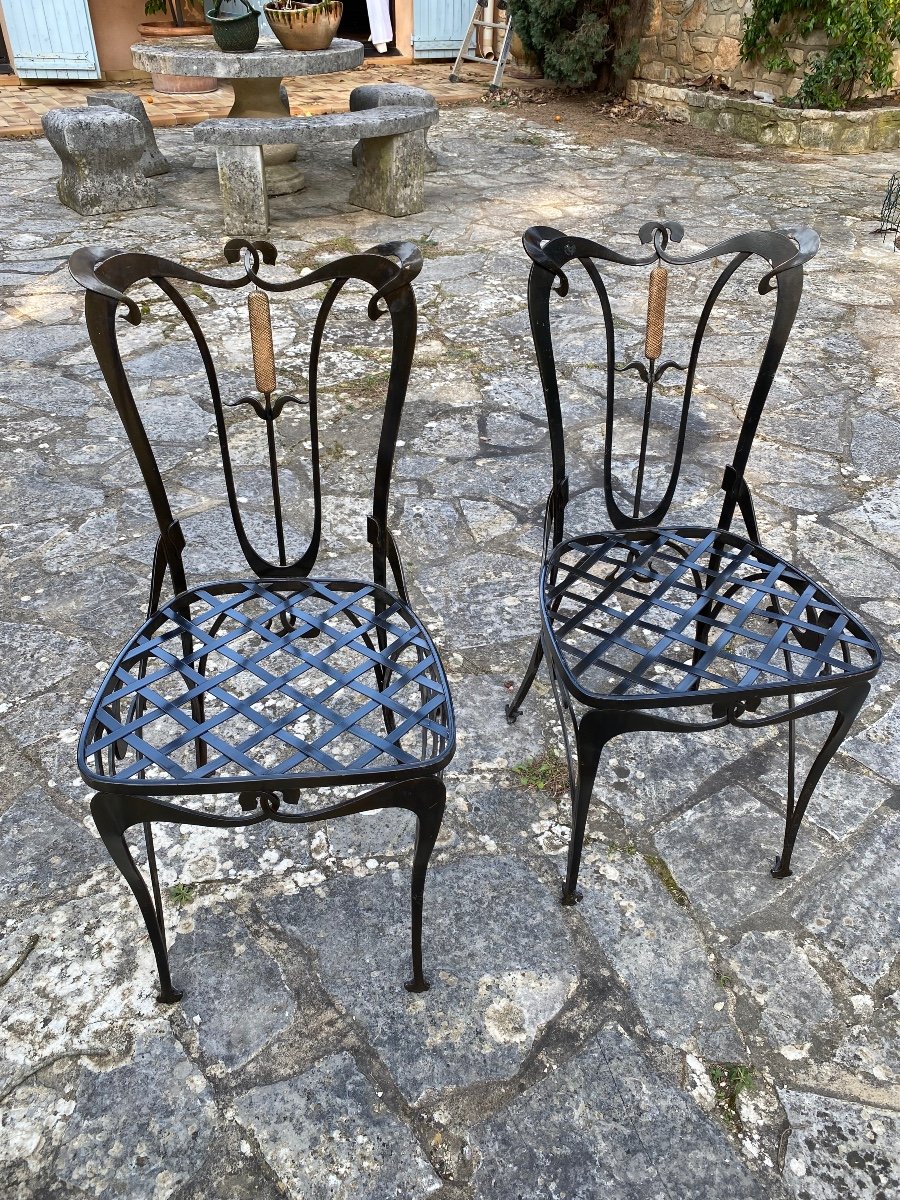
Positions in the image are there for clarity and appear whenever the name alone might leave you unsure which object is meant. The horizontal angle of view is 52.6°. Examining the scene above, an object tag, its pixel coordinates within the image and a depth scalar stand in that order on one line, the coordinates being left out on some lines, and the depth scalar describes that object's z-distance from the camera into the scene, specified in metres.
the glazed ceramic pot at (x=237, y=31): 5.02
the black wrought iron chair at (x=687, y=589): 1.50
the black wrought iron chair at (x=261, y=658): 1.35
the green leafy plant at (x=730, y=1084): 1.42
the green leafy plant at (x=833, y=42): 6.50
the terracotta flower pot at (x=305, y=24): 5.04
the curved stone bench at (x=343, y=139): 4.64
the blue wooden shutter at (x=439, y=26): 9.45
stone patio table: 4.88
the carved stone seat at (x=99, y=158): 5.07
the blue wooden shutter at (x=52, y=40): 7.88
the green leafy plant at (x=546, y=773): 1.98
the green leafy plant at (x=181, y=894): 1.72
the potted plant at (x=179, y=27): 8.08
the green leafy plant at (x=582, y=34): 7.90
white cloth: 9.27
